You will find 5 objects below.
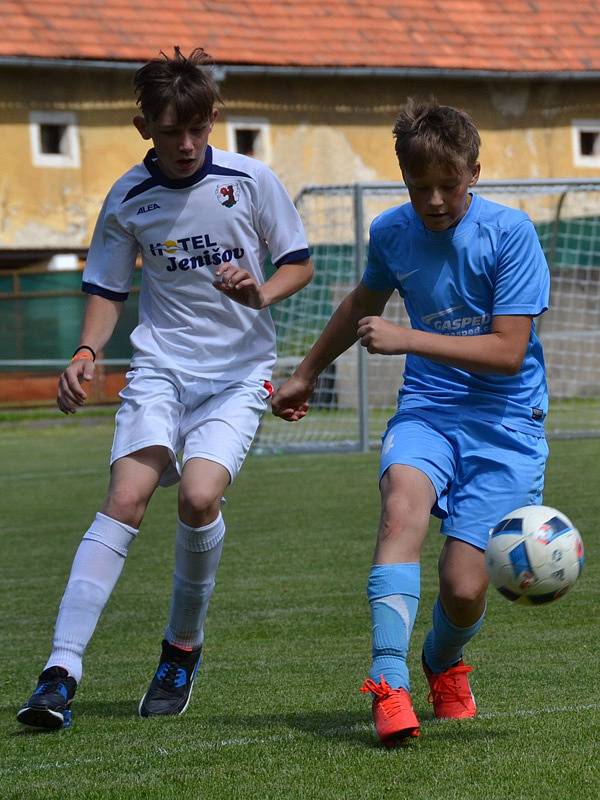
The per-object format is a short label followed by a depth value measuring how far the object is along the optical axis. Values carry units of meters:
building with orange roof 49.87
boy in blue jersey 8.23
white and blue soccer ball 8.00
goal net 30.78
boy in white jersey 9.27
